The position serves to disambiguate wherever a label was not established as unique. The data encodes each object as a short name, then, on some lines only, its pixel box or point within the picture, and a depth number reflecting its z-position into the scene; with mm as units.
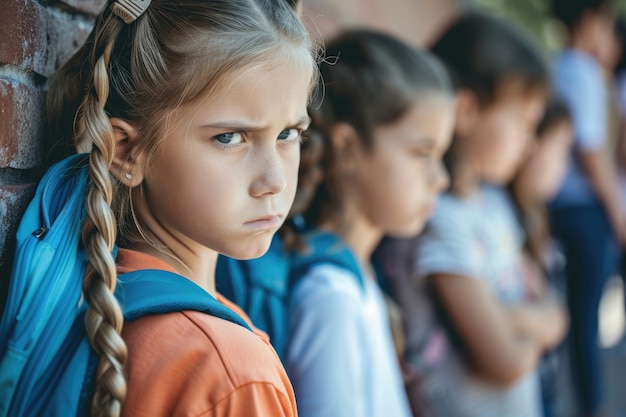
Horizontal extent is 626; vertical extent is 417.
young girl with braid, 1062
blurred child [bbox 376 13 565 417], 2705
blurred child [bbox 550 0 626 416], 3959
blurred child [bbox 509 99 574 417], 3422
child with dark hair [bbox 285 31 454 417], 2012
